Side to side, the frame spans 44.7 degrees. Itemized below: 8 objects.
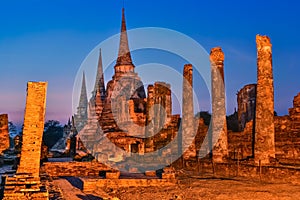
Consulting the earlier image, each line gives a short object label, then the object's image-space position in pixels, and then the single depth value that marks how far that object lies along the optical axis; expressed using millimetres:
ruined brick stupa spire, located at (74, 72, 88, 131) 48944
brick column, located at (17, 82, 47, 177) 9961
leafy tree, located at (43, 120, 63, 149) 55781
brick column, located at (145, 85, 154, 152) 25738
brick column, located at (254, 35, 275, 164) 16594
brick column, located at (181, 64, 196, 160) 20938
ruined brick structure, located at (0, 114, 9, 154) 21875
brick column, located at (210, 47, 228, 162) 18297
